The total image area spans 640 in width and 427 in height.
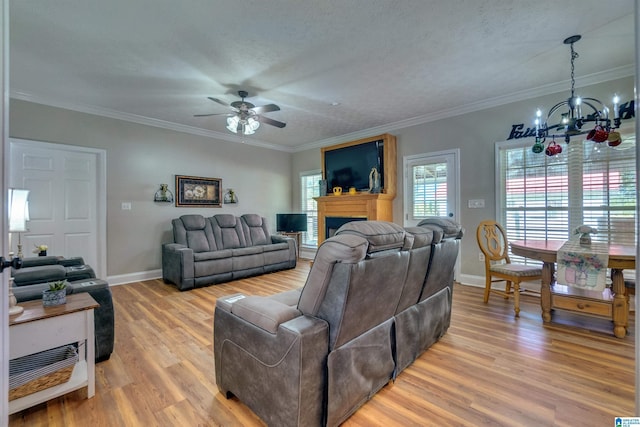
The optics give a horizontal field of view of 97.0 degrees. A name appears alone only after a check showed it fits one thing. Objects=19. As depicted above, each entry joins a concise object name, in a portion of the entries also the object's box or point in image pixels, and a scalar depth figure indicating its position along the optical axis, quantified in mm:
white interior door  3670
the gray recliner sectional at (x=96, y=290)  2057
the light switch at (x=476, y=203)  4039
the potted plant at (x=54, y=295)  1677
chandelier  2287
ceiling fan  3407
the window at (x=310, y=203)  6508
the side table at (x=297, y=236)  6391
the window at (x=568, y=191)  3100
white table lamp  1602
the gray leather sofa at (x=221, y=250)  4062
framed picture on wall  4968
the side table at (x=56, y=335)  1493
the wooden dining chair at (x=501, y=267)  2938
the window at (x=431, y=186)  4301
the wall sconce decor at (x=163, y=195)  4695
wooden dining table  2439
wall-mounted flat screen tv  5000
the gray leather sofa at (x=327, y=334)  1288
